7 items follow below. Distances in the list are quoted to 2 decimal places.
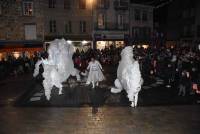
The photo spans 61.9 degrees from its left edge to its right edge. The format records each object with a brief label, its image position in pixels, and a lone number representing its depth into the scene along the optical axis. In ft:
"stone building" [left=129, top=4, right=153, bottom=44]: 98.56
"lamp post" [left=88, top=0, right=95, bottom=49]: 87.62
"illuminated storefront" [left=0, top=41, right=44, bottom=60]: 71.94
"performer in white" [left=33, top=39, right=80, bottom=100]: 30.81
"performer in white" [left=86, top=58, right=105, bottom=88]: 35.87
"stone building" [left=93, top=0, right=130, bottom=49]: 90.49
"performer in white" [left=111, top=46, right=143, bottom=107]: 27.68
